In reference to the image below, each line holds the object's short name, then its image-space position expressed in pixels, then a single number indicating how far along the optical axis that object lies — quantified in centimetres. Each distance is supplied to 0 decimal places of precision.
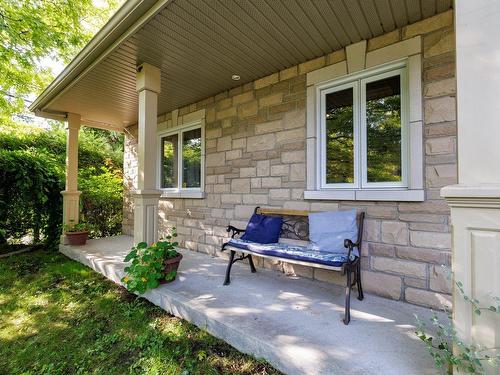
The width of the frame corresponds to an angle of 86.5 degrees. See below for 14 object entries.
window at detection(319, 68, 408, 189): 260
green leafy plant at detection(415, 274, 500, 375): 116
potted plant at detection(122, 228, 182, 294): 270
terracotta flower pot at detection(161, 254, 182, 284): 294
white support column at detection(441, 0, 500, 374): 119
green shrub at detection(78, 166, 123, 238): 587
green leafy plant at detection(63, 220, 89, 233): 493
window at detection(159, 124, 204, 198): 463
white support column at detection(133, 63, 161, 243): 311
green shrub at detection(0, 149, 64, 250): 467
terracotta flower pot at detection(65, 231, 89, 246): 486
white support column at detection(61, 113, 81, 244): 504
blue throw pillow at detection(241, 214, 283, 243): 310
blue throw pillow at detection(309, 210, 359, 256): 256
